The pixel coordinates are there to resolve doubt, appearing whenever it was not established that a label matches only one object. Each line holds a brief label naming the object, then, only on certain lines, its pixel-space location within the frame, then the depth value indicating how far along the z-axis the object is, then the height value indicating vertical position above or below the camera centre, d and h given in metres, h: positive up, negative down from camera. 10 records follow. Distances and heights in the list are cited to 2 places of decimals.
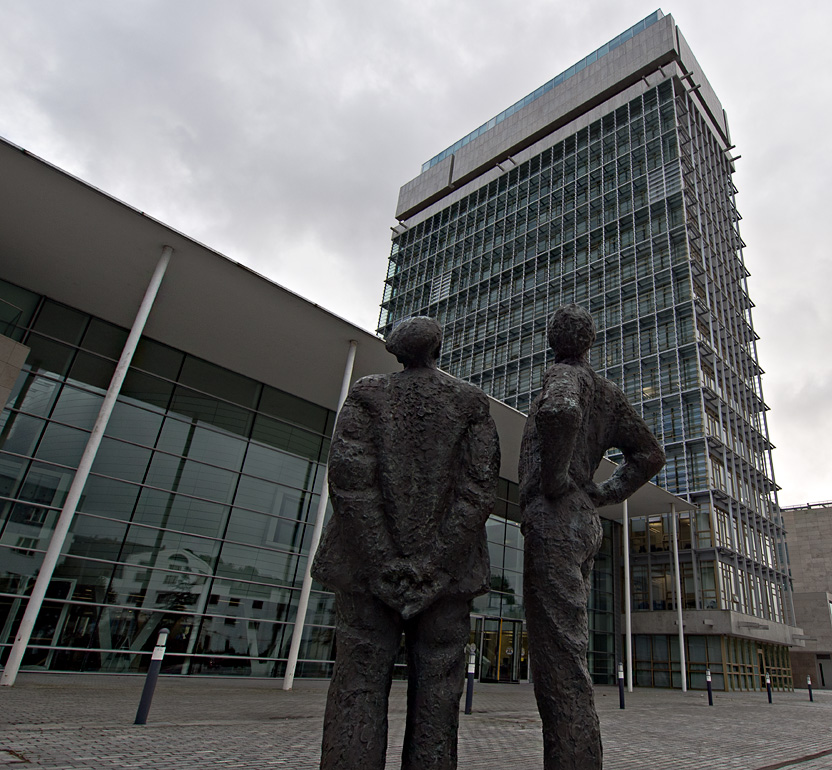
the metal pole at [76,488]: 8.42 +1.58
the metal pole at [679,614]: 21.78 +2.22
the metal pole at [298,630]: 11.17 -0.01
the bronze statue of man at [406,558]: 2.64 +0.37
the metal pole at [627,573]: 20.25 +3.14
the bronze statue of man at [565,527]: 2.90 +0.68
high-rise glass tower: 27.42 +22.07
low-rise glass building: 10.75 +3.59
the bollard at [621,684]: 12.58 -0.26
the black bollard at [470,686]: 9.85 -0.53
